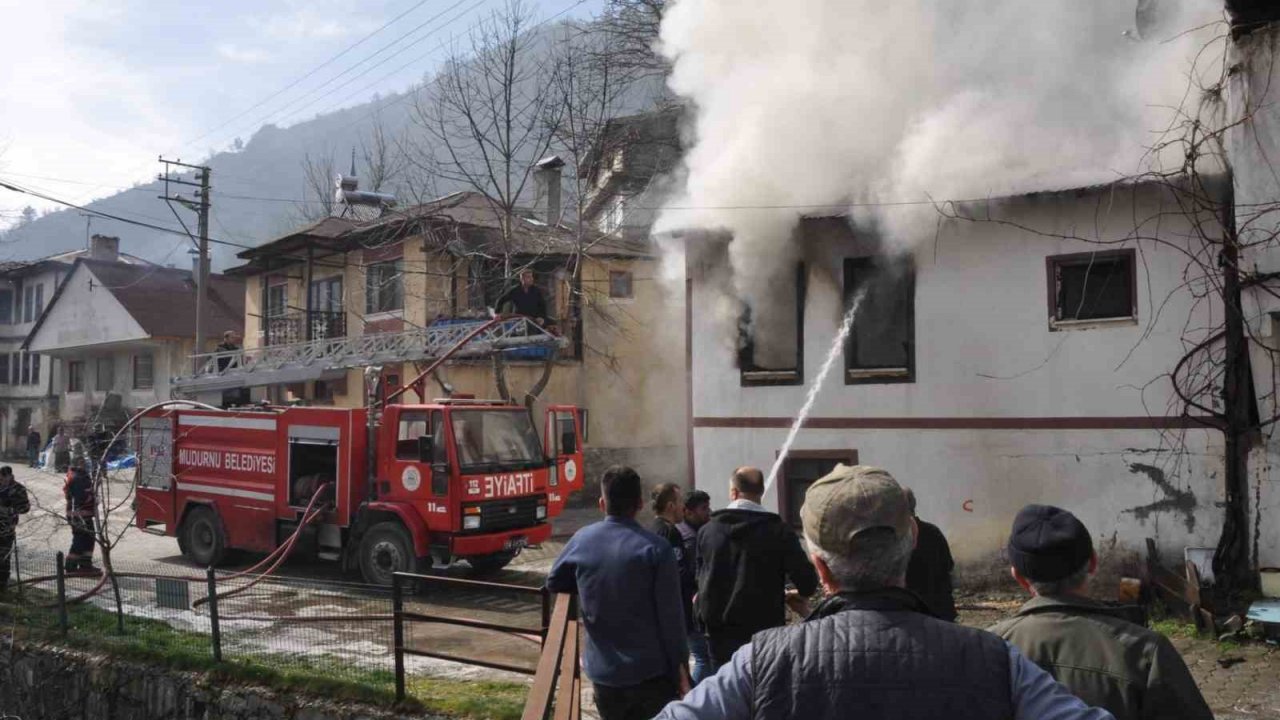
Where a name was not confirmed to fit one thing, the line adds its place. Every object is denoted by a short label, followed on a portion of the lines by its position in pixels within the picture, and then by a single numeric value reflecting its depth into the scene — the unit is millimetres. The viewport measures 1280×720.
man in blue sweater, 4207
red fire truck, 12000
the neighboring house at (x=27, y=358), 42844
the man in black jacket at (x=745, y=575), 4719
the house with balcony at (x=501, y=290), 21922
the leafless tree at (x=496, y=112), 20094
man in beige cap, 1793
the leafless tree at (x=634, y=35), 22641
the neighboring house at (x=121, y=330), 36406
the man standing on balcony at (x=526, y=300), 15211
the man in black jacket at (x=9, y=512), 11336
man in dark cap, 2434
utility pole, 23797
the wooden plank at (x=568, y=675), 4422
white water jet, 11922
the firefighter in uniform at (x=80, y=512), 11789
